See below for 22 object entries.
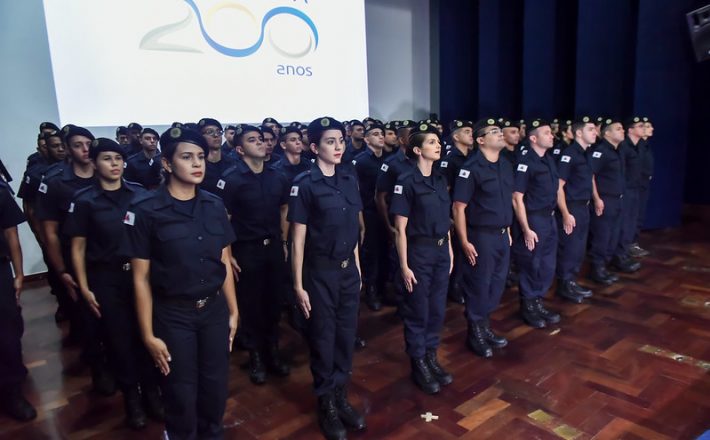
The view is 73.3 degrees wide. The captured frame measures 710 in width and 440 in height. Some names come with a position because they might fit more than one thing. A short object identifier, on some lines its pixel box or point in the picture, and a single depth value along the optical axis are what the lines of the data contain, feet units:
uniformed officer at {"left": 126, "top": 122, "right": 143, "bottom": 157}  14.64
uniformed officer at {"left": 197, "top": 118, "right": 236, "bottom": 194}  12.13
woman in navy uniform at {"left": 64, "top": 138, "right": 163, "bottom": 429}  7.56
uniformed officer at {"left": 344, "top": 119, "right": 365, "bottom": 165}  16.43
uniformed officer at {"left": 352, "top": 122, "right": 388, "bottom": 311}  13.33
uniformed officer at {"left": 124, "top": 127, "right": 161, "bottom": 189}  12.73
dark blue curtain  19.74
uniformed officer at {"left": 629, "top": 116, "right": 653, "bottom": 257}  16.20
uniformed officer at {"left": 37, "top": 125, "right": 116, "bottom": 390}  8.68
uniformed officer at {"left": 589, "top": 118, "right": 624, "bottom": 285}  13.64
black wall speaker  10.75
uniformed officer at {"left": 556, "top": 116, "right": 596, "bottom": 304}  12.45
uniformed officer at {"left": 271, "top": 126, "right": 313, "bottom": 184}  11.02
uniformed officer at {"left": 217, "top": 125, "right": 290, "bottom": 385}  9.18
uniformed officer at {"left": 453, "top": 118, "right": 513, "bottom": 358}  9.62
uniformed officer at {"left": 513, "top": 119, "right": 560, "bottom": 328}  11.07
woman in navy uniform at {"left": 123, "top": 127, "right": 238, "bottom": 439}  5.67
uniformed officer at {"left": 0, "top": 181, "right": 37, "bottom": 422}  8.00
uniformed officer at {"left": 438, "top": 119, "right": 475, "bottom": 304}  10.75
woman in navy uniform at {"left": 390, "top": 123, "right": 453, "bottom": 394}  8.39
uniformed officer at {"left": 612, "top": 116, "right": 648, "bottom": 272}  15.14
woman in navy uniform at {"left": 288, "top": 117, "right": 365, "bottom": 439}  7.30
